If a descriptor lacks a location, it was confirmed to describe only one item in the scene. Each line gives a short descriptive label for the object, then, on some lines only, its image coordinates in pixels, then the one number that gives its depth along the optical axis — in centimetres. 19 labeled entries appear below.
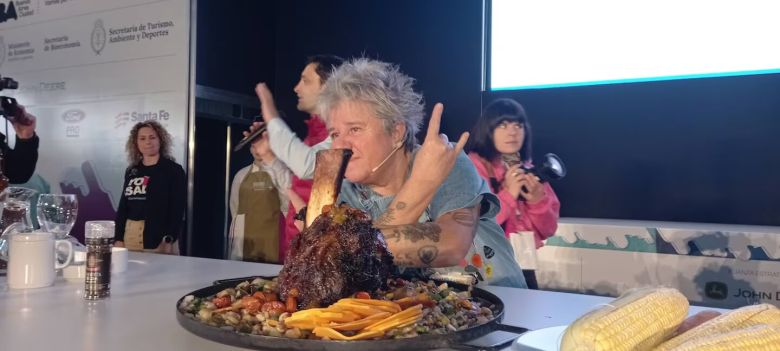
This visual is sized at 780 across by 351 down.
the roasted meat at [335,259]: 109
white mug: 142
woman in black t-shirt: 369
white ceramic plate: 82
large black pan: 85
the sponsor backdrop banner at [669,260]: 251
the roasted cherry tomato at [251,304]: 104
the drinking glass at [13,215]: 171
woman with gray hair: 167
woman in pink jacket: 320
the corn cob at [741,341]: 64
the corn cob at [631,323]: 68
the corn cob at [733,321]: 74
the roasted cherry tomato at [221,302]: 108
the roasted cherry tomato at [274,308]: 102
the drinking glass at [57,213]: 172
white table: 97
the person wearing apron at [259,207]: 370
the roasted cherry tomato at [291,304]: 104
